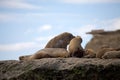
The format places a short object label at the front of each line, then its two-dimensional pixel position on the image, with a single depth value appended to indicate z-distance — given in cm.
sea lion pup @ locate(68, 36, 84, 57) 1900
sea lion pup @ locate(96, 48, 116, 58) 1786
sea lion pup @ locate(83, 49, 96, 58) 1875
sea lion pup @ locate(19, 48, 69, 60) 1900
